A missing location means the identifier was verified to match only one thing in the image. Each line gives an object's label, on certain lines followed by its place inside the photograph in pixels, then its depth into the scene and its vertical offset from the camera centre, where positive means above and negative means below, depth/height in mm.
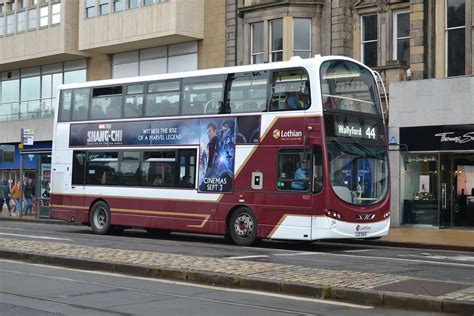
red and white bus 16188 +966
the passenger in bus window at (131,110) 20078 +2303
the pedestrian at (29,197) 32625 -599
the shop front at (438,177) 23438 +572
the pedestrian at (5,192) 35319 -430
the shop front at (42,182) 29891 +138
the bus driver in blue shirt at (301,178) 16266 +296
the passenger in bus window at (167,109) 19156 +2258
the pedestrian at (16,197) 32906 -623
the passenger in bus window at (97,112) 20969 +2310
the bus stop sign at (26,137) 30531 +2176
